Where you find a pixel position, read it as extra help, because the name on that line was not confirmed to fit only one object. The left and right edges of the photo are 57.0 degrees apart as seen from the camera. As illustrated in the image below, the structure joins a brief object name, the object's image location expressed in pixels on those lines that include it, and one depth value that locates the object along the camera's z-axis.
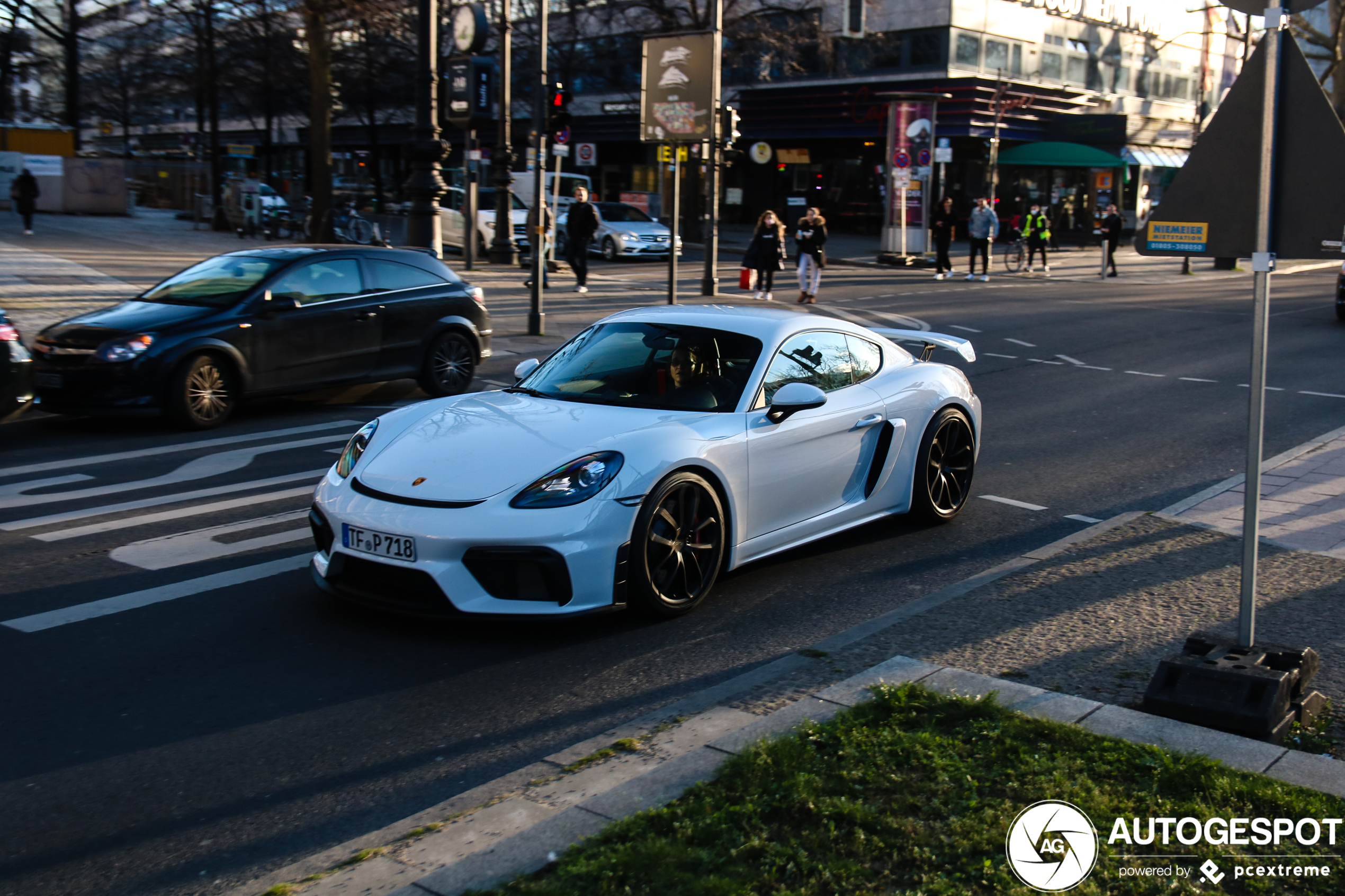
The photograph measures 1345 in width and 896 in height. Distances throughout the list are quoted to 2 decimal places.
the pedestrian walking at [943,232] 28.80
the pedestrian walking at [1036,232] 32.53
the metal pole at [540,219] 16.98
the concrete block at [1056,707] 4.31
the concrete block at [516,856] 3.22
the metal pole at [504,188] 28.27
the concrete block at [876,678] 4.56
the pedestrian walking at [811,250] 23.03
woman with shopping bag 24.19
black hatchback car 10.02
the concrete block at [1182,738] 3.93
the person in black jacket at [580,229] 22.94
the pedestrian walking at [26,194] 29.42
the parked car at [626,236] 33.31
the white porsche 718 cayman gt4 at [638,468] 5.28
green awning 43.56
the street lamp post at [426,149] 18.33
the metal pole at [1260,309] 4.37
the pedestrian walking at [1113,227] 31.91
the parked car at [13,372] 9.52
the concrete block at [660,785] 3.65
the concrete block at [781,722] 4.10
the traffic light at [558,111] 20.97
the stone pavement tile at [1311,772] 3.72
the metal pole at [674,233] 17.25
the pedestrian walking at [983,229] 29.55
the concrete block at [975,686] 4.53
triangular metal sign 4.36
